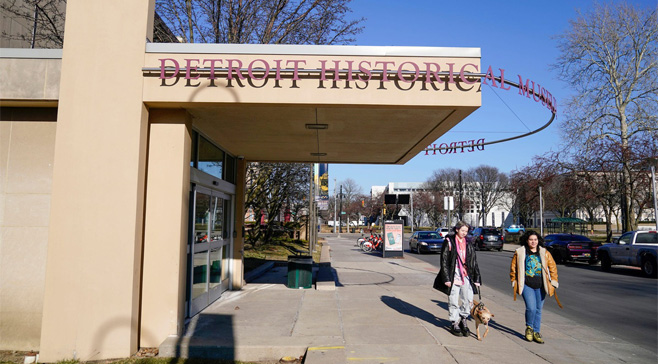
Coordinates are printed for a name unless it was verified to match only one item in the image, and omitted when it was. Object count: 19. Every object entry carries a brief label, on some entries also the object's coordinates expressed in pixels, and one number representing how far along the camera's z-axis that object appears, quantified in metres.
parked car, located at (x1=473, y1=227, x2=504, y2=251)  30.75
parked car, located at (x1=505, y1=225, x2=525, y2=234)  50.49
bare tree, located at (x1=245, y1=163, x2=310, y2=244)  21.30
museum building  6.02
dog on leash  6.42
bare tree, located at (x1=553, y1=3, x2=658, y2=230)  29.73
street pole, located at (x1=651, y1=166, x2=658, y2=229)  21.40
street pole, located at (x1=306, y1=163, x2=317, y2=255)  24.28
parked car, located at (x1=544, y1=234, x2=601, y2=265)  20.75
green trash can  11.40
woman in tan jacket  6.54
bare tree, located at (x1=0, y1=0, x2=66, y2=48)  13.04
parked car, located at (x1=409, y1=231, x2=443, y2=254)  27.27
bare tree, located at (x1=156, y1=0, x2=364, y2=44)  15.23
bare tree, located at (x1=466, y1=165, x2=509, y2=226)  68.31
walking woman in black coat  6.79
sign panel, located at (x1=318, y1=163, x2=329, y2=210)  31.70
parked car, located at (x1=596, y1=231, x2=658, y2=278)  15.89
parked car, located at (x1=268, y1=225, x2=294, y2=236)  33.99
